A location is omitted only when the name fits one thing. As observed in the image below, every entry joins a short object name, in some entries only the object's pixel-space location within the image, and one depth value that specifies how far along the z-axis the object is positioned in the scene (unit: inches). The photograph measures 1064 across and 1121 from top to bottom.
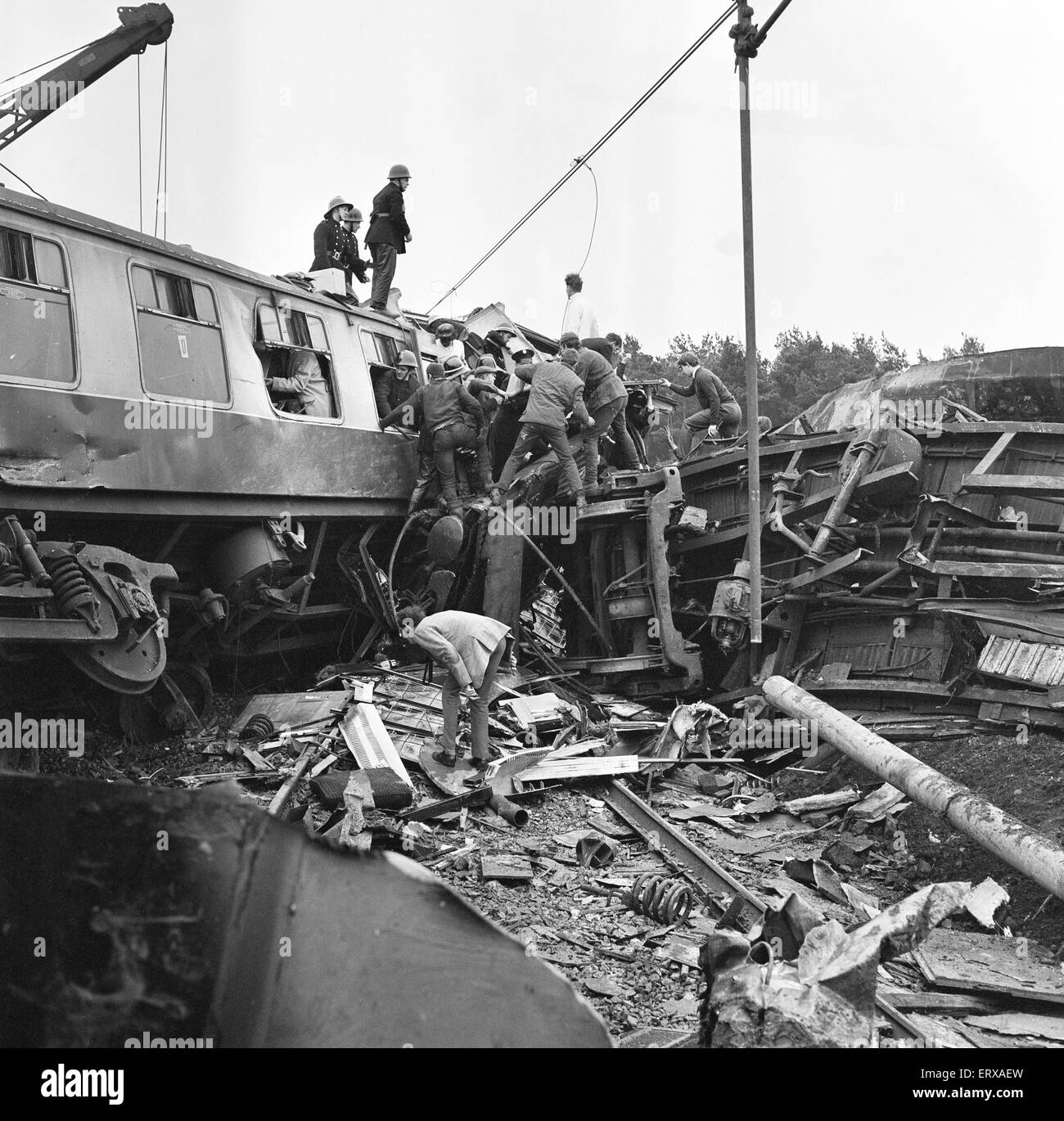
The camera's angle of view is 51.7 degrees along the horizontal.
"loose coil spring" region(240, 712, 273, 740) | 358.0
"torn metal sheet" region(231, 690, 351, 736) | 368.2
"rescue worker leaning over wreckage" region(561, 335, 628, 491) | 478.9
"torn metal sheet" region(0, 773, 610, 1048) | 85.7
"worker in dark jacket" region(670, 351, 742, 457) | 536.1
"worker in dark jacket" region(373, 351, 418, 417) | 446.6
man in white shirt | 529.0
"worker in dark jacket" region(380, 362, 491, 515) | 429.7
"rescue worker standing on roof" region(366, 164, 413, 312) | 484.7
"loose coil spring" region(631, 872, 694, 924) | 224.5
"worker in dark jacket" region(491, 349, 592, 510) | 443.2
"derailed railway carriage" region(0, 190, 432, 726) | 287.1
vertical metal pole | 351.6
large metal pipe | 227.5
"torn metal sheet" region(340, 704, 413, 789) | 326.6
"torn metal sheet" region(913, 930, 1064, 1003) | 201.0
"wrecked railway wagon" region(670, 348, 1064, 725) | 342.6
